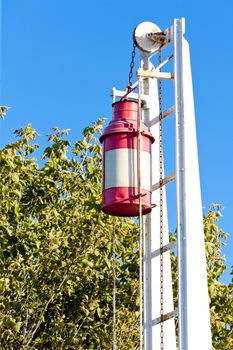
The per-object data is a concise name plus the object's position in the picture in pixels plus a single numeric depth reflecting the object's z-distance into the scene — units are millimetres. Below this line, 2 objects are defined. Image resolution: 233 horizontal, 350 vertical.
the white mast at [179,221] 8698
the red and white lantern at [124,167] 9228
